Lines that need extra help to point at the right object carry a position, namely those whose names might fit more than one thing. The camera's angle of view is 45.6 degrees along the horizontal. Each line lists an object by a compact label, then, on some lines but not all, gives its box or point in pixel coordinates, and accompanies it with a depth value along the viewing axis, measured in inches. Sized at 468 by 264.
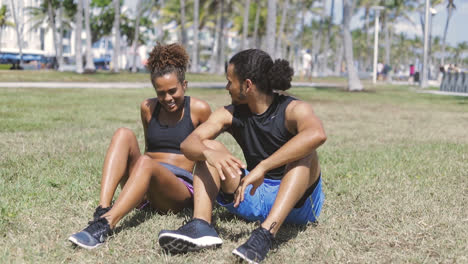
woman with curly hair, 143.6
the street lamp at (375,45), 1549.0
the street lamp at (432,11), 1335.0
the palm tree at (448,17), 2094.6
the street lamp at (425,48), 1116.6
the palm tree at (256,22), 2197.6
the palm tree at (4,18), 2522.1
